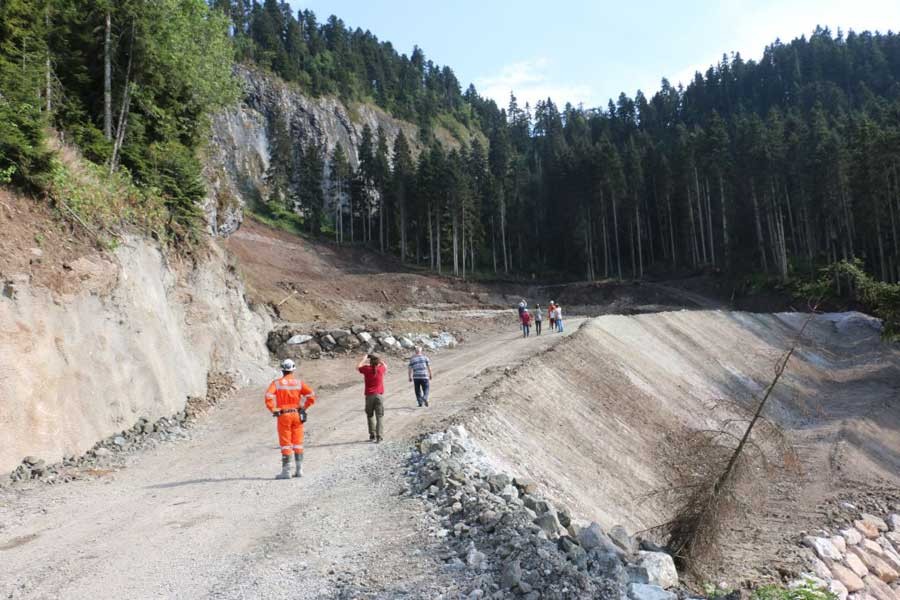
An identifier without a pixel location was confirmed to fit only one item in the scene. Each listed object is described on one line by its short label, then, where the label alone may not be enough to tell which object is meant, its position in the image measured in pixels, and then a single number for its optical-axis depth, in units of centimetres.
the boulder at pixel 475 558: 554
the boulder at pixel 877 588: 1106
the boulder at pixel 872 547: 1231
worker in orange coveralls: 886
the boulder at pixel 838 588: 1022
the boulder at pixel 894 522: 1361
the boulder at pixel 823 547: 1146
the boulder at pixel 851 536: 1240
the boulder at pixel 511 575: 508
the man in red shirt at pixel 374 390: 1084
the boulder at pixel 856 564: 1141
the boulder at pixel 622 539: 724
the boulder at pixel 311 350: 2312
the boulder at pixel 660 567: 686
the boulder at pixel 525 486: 819
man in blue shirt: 1366
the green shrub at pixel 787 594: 594
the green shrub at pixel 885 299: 2372
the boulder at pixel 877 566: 1167
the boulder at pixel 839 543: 1196
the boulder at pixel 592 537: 624
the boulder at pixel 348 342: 2414
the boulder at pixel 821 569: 1067
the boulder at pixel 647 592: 505
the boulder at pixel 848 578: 1084
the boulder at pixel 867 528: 1296
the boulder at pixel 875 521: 1349
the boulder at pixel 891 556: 1209
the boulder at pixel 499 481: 788
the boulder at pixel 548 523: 644
